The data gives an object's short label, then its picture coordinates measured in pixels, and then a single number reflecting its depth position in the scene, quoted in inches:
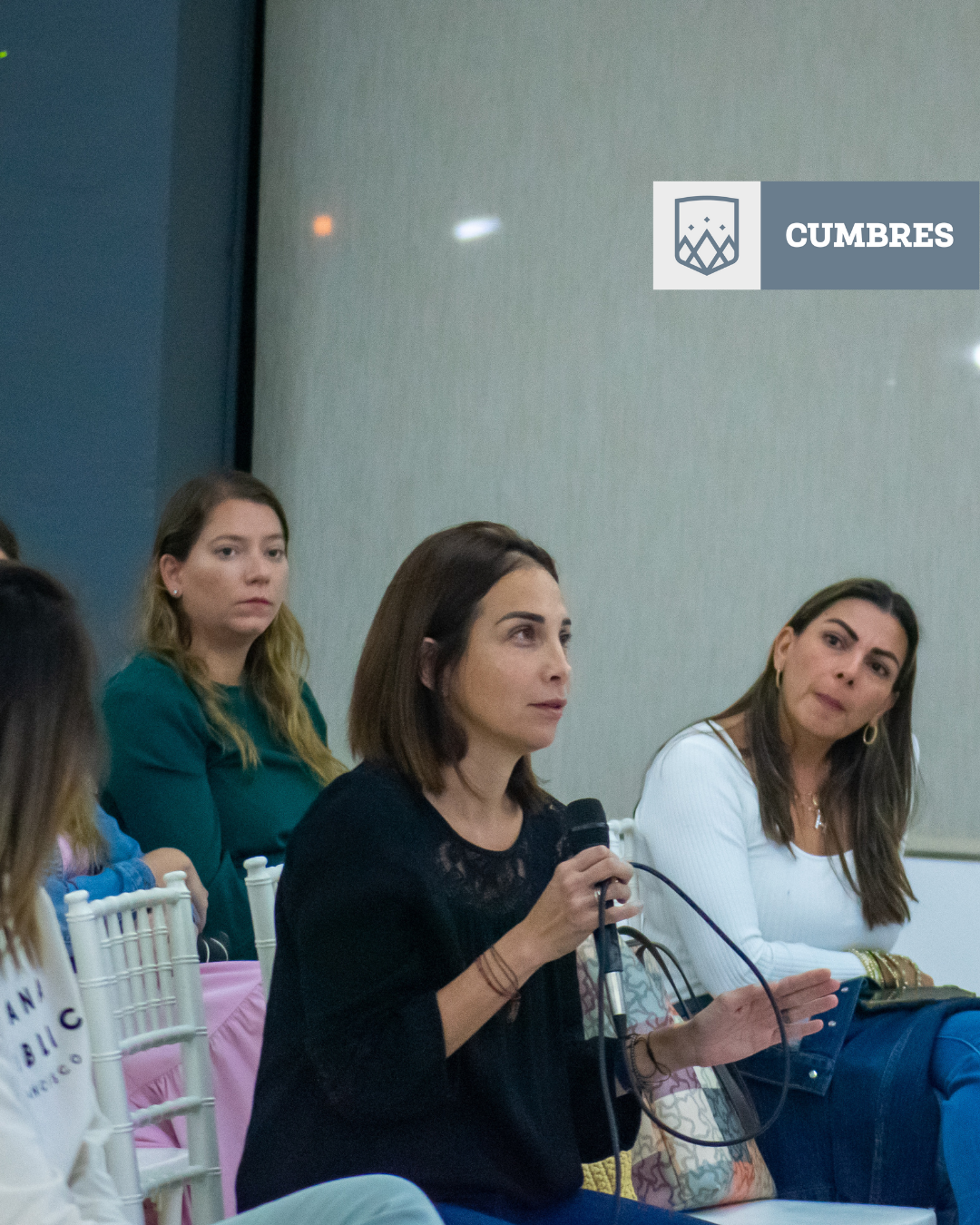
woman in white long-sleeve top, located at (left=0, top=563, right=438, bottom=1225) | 125.6
